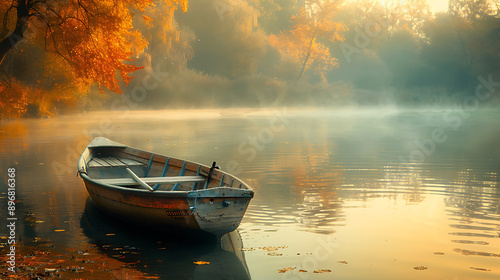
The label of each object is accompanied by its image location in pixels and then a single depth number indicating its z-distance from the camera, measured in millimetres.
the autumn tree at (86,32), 18719
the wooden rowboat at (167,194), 8977
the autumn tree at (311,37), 61219
